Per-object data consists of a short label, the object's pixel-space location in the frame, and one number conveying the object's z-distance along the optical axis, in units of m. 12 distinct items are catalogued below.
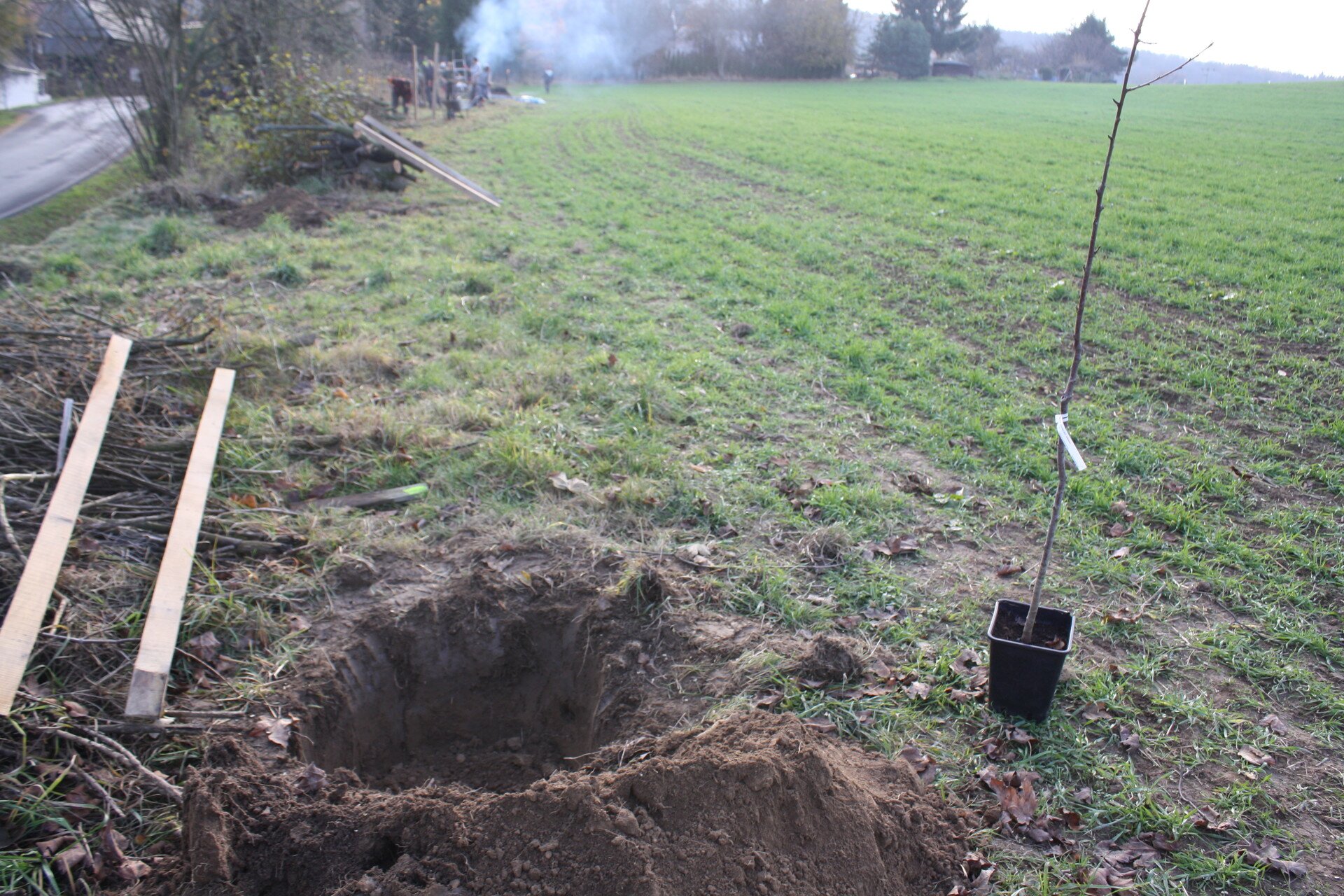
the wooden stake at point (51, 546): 2.78
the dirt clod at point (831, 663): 3.08
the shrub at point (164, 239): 9.35
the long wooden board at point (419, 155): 12.93
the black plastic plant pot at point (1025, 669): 2.79
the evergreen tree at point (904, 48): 52.81
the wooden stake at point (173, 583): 2.82
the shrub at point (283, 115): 12.91
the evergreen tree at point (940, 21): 58.78
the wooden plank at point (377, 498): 4.23
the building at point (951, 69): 54.72
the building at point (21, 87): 25.48
